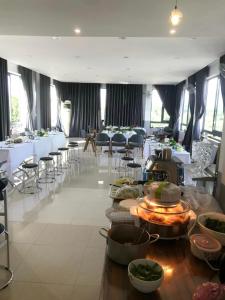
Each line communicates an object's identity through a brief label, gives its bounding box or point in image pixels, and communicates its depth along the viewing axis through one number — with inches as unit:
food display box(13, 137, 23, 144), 193.9
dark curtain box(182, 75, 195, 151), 295.7
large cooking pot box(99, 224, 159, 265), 40.6
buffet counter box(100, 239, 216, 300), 35.2
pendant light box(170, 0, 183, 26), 80.2
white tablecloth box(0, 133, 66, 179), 163.9
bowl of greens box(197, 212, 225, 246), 46.8
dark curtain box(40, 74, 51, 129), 352.8
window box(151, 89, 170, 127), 451.8
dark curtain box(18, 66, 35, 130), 296.2
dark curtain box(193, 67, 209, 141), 264.9
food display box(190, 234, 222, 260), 42.1
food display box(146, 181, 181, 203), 50.6
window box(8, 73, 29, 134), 286.2
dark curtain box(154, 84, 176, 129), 437.7
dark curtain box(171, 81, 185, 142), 384.1
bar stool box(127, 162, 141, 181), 187.5
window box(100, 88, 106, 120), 458.6
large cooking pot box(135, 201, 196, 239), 47.1
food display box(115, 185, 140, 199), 68.9
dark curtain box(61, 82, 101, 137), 456.4
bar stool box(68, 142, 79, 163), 265.1
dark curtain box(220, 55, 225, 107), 198.5
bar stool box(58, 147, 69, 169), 239.7
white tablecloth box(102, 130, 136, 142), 308.7
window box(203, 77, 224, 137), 232.8
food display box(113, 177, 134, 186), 81.6
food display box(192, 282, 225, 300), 31.1
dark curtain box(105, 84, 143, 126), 450.2
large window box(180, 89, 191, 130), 366.5
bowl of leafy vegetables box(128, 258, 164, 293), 34.7
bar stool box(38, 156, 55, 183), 192.7
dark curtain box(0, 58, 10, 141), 242.4
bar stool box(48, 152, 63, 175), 215.2
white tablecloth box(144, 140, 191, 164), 177.0
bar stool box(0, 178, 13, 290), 75.7
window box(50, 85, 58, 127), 416.1
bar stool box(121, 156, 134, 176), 212.1
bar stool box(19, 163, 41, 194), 166.4
